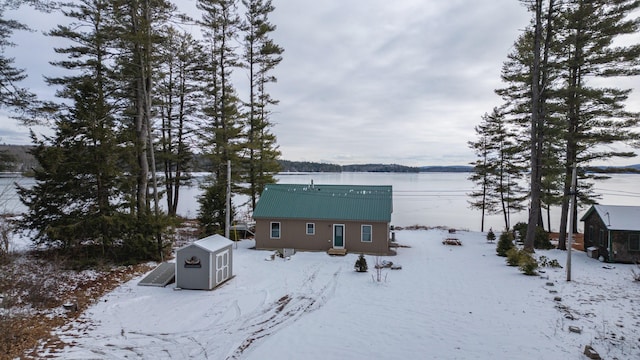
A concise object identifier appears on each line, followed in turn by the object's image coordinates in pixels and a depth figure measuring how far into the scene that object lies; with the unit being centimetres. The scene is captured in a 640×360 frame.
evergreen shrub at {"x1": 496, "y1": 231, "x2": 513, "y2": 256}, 1745
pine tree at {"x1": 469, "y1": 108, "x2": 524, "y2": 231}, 2595
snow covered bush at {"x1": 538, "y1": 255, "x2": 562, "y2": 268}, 1473
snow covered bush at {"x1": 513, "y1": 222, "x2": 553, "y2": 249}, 1886
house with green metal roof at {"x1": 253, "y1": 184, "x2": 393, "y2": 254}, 1794
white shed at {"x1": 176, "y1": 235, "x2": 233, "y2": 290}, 1170
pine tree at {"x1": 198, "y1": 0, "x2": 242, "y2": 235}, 2023
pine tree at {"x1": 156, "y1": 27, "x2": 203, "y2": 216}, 2114
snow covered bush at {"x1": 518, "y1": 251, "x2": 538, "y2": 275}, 1344
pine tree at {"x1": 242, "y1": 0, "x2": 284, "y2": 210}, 2206
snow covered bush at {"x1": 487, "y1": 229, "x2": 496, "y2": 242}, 2205
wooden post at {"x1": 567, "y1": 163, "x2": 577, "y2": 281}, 1248
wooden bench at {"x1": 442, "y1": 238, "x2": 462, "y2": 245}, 2089
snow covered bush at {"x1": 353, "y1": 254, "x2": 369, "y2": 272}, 1410
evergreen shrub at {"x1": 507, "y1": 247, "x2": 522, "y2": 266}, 1503
